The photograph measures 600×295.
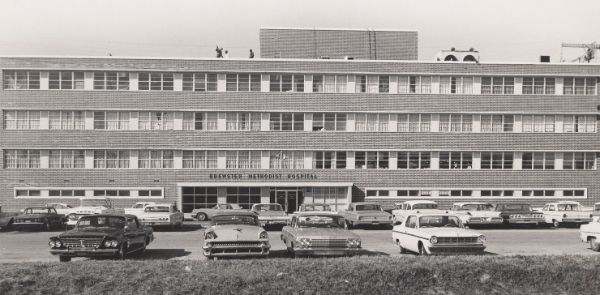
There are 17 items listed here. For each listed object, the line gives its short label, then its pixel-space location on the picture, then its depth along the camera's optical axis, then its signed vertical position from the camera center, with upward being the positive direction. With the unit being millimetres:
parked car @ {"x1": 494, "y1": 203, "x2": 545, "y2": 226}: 29125 -3548
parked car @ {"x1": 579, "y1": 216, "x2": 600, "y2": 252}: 18538 -2850
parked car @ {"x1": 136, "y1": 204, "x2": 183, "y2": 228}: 27688 -3661
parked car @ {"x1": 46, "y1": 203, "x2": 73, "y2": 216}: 32500 -4101
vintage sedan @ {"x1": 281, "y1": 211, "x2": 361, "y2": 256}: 15258 -2550
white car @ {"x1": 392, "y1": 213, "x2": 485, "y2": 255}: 15672 -2546
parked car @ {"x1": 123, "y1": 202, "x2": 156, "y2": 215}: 28577 -3604
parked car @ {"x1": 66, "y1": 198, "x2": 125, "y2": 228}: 28406 -3930
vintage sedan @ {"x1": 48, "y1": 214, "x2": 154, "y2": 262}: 14945 -2612
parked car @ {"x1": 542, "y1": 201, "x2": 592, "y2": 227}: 30266 -3617
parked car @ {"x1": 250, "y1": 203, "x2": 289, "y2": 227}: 27672 -3561
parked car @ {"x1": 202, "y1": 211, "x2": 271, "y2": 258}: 14719 -2547
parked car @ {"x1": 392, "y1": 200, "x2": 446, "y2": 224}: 29859 -3409
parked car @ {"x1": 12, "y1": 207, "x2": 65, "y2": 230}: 27828 -3951
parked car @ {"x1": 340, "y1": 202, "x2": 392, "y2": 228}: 28656 -3633
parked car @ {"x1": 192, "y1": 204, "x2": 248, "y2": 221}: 36469 -4636
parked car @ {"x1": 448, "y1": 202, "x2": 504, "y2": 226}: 28844 -3548
